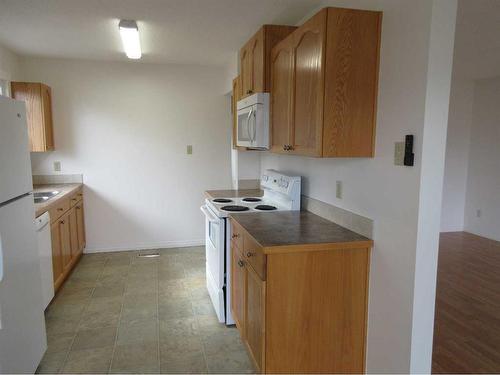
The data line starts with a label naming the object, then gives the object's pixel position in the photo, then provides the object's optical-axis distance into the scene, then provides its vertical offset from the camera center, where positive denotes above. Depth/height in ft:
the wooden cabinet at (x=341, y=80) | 6.09 +1.03
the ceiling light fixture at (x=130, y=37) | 9.51 +2.87
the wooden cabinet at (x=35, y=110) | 12.69 +1.03
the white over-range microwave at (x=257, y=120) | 8.77 +0.49
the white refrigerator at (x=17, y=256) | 5.87 -2.04
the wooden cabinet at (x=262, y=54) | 8.64 +2.13
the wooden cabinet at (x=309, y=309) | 6.21 -2.91
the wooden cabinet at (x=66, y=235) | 10.89 -3.18
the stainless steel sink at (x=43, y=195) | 10.96 -1.77
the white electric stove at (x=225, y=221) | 8.94 -2.02
